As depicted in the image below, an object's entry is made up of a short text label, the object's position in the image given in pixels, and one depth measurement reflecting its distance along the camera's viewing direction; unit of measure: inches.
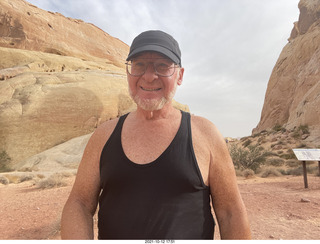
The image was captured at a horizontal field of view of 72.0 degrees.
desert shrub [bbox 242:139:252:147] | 831.1
